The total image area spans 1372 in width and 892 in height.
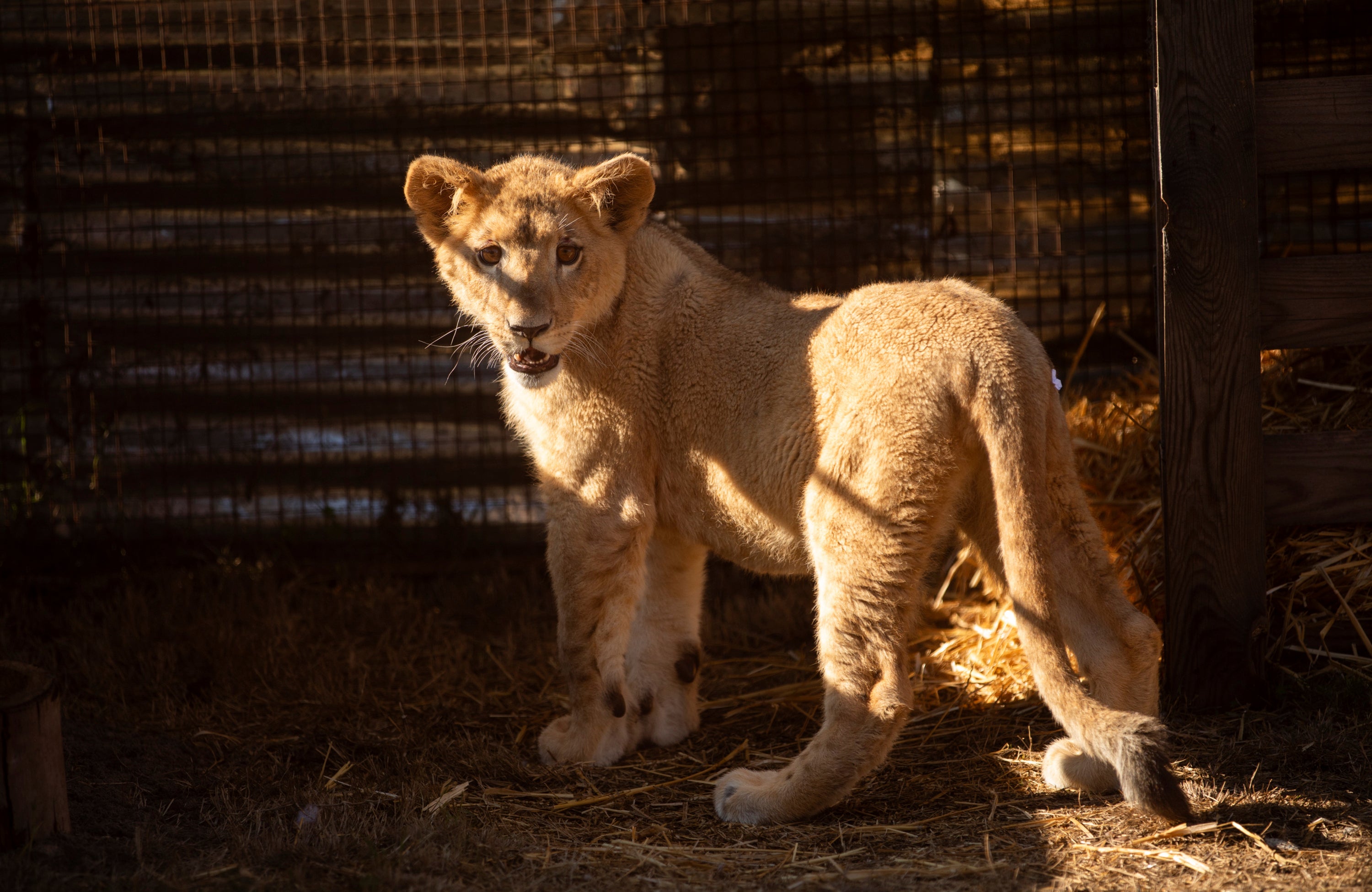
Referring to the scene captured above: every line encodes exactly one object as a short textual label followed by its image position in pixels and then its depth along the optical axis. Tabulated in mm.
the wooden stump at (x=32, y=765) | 5934
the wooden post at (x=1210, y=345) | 7742
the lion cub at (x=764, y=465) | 6613
